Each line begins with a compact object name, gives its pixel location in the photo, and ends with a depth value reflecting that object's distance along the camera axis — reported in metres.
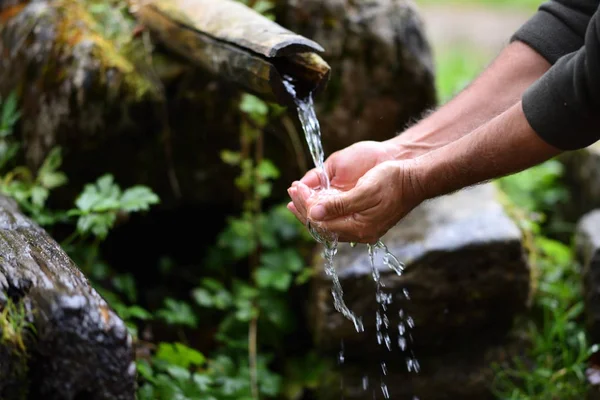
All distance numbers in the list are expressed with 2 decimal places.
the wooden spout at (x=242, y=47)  2.24
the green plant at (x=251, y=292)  2.93
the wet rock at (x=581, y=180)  3.94
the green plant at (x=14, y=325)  1.49
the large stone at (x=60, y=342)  1.49
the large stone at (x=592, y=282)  2.89
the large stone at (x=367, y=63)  3.32
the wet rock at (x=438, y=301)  2.85
